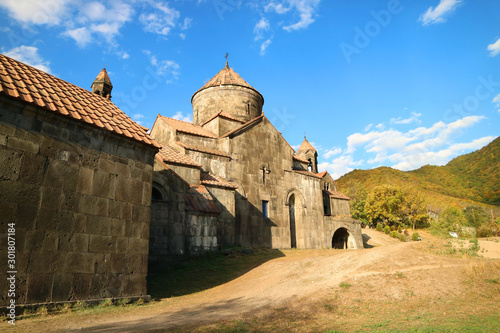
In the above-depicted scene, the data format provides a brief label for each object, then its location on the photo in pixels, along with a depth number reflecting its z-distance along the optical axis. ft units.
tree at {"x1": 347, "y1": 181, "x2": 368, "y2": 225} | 133.06
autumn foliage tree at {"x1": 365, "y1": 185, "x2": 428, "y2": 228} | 119.14
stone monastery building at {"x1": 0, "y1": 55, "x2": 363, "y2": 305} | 20.33
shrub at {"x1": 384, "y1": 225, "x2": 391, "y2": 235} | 109.29
